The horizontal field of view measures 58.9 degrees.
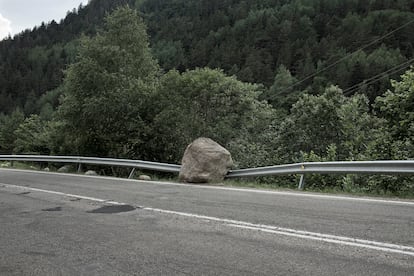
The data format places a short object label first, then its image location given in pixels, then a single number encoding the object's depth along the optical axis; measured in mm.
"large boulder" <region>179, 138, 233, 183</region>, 10414
